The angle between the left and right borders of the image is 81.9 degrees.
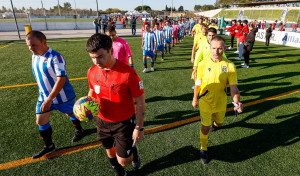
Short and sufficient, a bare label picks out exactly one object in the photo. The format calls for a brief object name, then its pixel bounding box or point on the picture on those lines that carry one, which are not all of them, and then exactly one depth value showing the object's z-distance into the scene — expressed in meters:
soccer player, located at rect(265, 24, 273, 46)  15.83
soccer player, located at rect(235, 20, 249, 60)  10.59
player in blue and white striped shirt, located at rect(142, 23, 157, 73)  8.30
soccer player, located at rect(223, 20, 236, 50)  12.64
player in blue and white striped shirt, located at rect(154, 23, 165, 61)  10.02
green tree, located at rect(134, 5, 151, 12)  103.45
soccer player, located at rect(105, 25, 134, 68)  4.62
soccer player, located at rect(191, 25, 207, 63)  6.12
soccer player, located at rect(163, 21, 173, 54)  12.49
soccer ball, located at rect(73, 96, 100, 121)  2.24
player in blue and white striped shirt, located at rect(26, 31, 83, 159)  2.86
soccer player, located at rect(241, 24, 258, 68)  9.32
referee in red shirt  1.94
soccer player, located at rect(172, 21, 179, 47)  14.92
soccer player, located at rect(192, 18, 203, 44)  12.06
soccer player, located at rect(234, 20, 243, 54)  11.78
